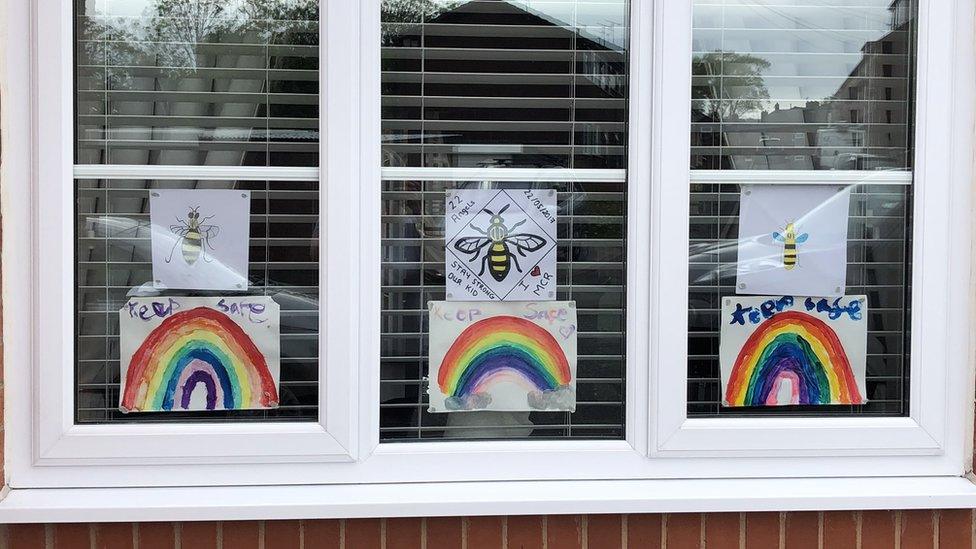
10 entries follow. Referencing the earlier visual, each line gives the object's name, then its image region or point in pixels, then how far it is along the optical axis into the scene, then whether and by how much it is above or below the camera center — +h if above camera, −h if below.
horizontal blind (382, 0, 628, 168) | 2.51 +0.46
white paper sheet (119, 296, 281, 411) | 2.47 -0.29
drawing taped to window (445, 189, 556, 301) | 2.52 +0.01
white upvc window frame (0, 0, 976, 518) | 2.37 -0.27
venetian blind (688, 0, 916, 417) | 2.54 +0.34
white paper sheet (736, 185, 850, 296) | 2.55 +0.02
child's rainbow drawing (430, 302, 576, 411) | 2.54 -0.33
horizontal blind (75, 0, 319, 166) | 2.45 +0.45
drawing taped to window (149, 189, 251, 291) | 2.45 +0.01
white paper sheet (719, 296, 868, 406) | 2.57 -0.31
